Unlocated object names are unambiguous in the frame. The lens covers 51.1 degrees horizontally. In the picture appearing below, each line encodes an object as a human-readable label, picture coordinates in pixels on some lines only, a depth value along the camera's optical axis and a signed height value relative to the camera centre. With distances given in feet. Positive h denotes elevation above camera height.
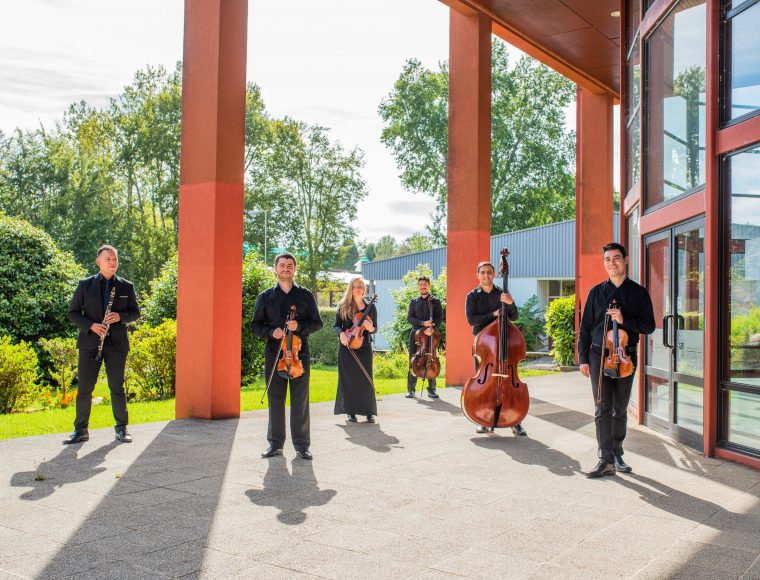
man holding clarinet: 23.45 -0.75
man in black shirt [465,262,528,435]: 27.45 +0.41
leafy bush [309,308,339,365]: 81.05 -3.69
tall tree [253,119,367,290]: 136.98 +19.23
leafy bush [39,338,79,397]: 37.83 -2.42
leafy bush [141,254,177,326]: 41.14 +0.29
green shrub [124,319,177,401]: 34.60 -2.41
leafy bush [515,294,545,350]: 102.01 -1.16
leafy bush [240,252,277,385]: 39.32 -0.18
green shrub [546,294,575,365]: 61.21 -1.18
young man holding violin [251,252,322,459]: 21.99 -0.99
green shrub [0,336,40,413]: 31.30 -2.75
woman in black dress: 29.04 -1.96
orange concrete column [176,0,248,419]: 28.81 +3.62
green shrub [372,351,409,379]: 58.34 -4.16
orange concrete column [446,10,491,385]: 43.06 +7.40
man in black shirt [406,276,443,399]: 36.45 -0.02
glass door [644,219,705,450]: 24.61 -0.68
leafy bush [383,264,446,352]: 67.62 -0.02
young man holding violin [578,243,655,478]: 20.30 -0.80
